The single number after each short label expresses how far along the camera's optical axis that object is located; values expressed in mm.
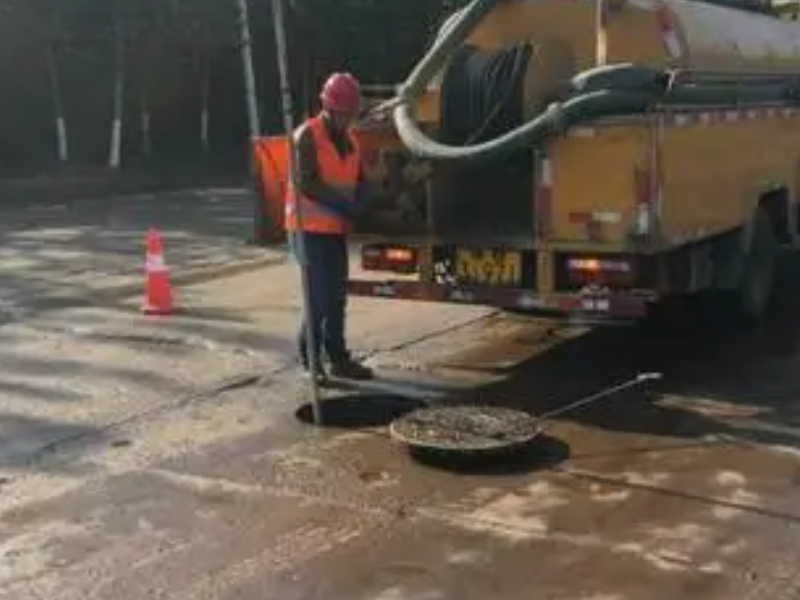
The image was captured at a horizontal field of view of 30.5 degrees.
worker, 9102
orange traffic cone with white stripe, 11969
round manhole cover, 7375
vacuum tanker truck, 8562
